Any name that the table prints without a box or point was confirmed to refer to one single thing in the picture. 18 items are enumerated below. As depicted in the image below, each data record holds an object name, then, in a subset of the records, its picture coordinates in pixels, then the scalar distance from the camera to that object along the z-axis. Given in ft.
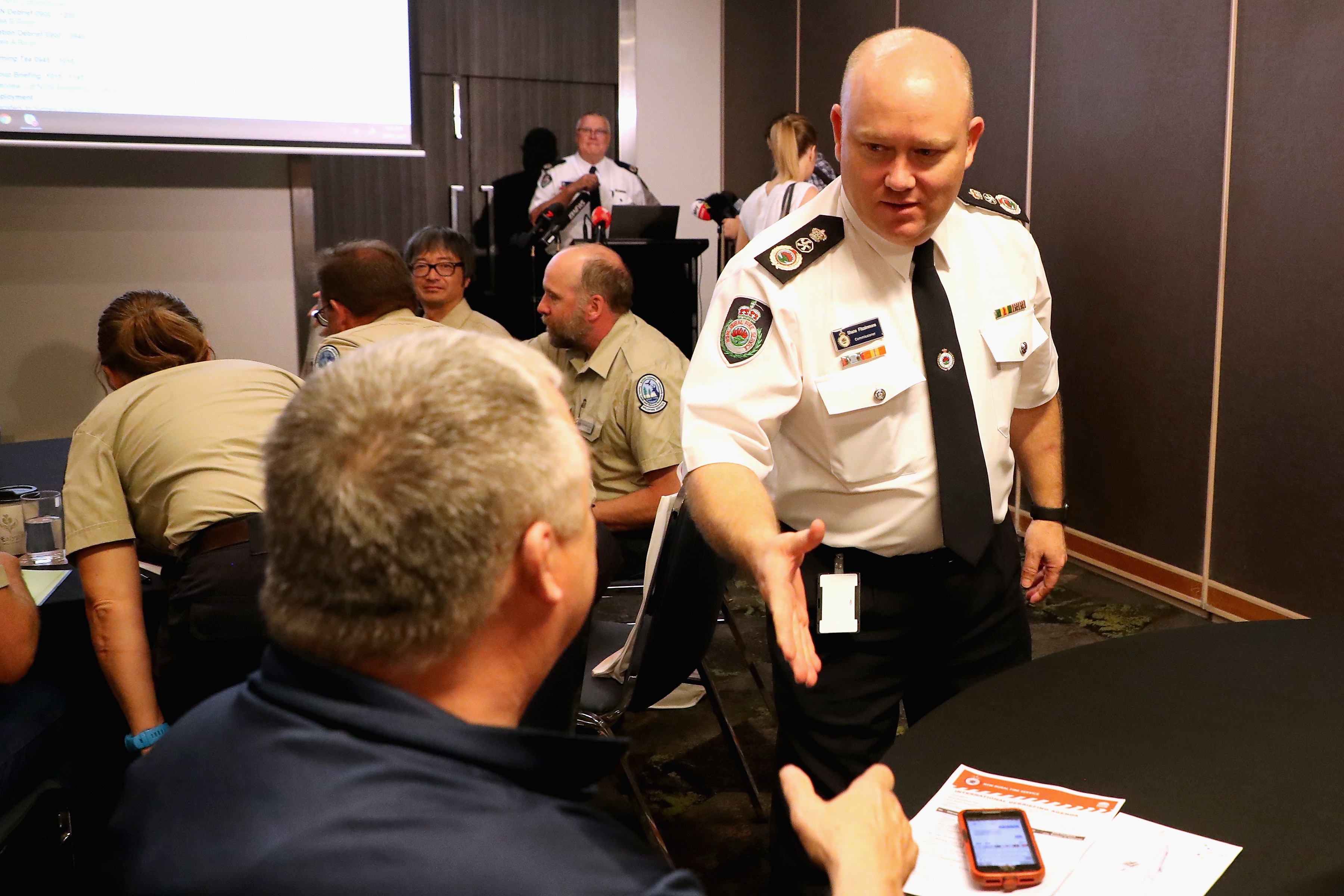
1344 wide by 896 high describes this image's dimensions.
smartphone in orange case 3.24
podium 20.65
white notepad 6.82
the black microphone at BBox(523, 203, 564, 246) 21.95
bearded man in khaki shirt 9.80
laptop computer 20.33
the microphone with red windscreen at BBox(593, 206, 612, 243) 21.08
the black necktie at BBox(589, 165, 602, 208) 22.80
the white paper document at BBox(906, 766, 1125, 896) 3.30
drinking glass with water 7.42
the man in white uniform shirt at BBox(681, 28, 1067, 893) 5.08
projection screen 11.82
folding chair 6.64
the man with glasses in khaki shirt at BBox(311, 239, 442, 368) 10.57
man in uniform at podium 22.76
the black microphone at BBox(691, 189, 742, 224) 22.41
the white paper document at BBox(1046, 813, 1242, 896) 3.22
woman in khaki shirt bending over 6.49
